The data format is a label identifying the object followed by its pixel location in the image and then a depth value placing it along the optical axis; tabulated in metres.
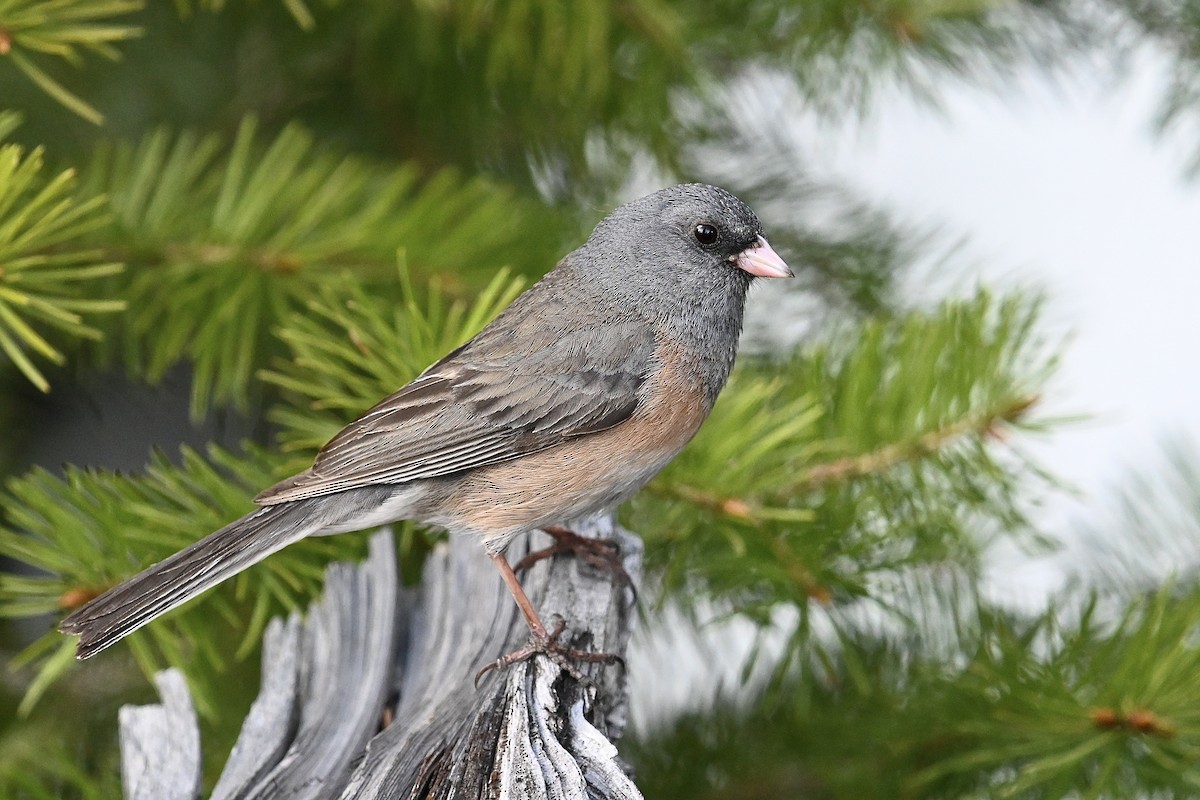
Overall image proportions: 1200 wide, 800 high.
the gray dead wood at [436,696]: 3.02
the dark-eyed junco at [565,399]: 3.08
